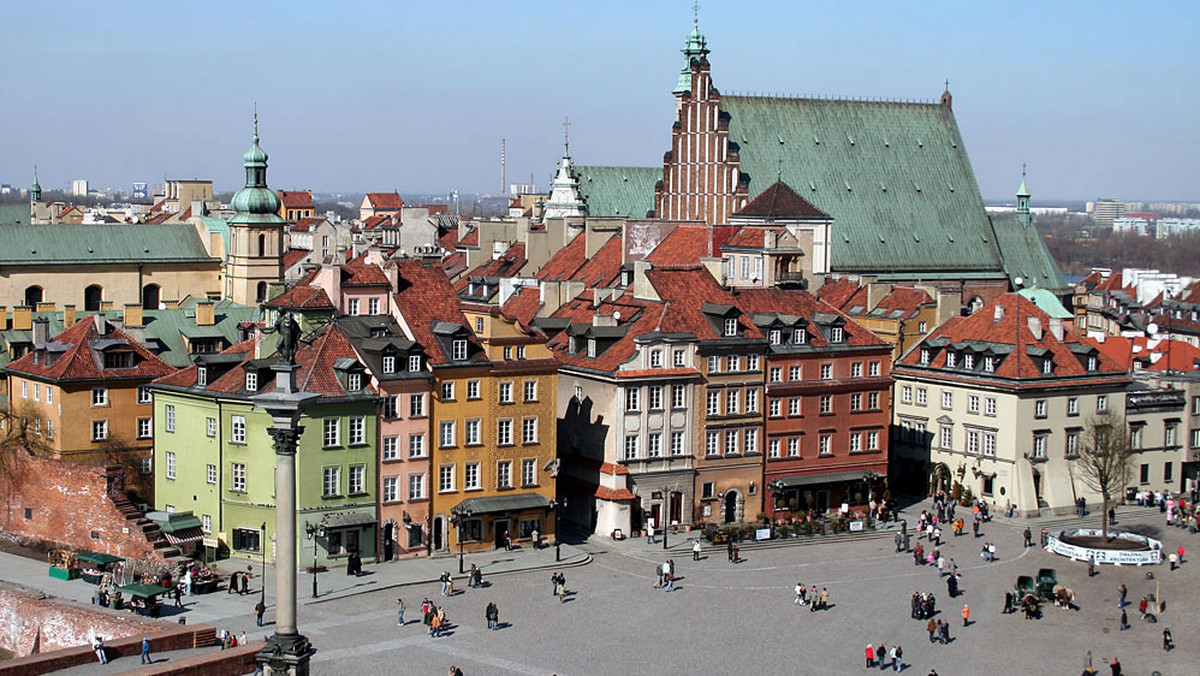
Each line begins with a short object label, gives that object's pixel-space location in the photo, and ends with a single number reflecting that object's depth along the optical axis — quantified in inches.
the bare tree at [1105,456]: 3312.0
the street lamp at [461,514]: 2933.6
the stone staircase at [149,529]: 2753.4
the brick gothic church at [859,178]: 4665.4
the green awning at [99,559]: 2719.0
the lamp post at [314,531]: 2780.5
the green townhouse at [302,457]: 2802.7
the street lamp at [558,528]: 2938.0
